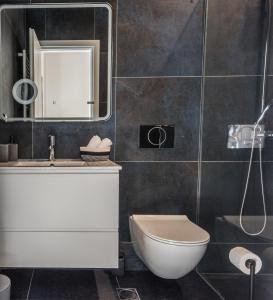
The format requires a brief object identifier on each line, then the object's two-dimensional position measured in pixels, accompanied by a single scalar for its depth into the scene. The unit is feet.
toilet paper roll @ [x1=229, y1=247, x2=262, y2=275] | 4.24
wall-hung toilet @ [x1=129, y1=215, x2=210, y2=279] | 4.51
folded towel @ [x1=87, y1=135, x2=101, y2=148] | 5.99
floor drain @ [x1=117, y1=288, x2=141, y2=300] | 5.28
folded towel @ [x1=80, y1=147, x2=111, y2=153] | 5.84
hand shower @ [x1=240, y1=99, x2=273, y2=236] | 4.42
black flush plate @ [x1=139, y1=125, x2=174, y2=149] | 6.29
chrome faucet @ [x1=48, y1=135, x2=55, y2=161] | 6.14
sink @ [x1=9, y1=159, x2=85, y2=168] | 5.42
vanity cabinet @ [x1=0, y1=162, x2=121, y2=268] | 5.05
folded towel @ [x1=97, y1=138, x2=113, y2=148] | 5.92
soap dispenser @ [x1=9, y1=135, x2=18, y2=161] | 5.87
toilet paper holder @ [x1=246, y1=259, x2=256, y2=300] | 4.24
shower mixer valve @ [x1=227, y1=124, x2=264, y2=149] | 4.69
